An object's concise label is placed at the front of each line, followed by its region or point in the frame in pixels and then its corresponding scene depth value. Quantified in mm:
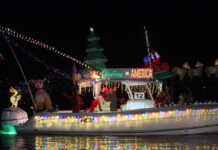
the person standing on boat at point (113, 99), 25125
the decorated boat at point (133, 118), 23797
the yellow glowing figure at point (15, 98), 26938
